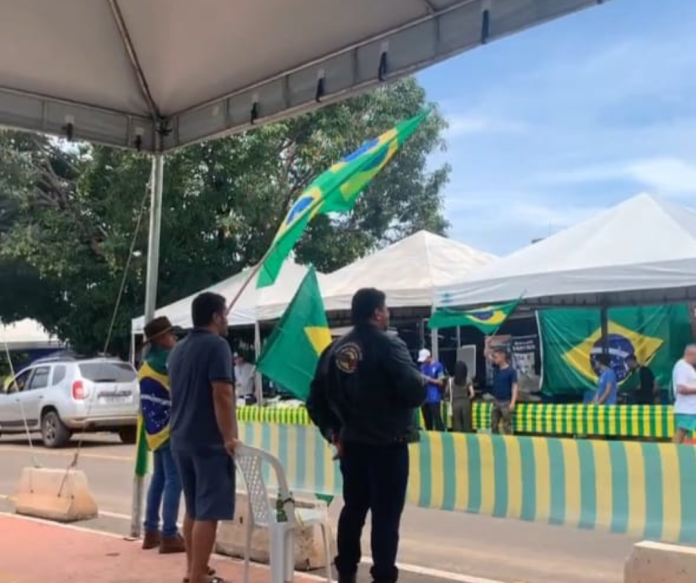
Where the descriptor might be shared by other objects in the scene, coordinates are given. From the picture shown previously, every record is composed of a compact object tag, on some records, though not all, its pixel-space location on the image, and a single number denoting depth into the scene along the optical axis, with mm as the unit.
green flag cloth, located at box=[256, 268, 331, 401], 6414
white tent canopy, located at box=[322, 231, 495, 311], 16172
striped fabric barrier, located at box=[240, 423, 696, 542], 5754
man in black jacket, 5090
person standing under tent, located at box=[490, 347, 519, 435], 14984
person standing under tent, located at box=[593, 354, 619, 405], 14016
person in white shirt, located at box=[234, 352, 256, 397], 20328
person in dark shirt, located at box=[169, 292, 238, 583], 5180
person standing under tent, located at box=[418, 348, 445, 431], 16266
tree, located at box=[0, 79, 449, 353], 23891
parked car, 17578
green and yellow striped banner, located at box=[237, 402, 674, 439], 13672
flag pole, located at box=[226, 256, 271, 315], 6343
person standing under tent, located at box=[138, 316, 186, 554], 6664
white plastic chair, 5051
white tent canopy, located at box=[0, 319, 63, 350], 39812
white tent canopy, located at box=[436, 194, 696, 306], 12492
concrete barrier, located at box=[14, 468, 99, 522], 8625
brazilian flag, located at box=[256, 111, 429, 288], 6496
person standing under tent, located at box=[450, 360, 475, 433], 15516
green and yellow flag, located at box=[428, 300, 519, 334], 15244
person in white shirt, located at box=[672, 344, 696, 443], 11102
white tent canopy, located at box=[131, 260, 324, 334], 18422
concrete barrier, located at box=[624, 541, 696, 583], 4965
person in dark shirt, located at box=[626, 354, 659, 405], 15549
